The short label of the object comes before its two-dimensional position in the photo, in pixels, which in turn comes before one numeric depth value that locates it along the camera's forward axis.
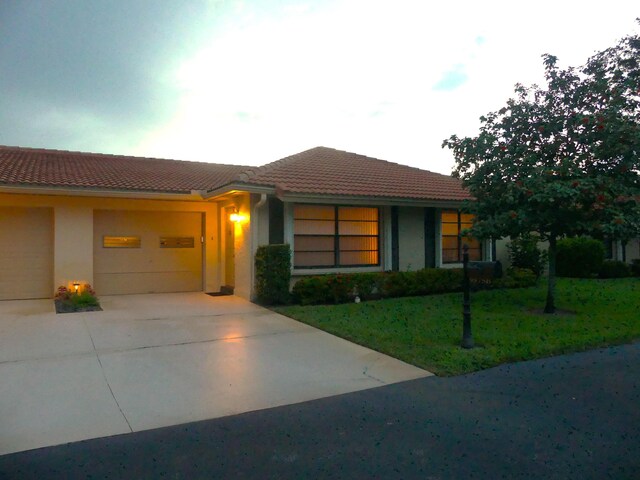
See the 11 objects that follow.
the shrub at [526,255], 15.51
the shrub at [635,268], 18.95
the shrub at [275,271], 11.06
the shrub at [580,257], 17.69
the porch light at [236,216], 12.45
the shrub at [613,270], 18.06
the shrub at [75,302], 10.54
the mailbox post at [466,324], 7.25
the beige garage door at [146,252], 13.09
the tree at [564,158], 8.80
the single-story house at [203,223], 11.98
